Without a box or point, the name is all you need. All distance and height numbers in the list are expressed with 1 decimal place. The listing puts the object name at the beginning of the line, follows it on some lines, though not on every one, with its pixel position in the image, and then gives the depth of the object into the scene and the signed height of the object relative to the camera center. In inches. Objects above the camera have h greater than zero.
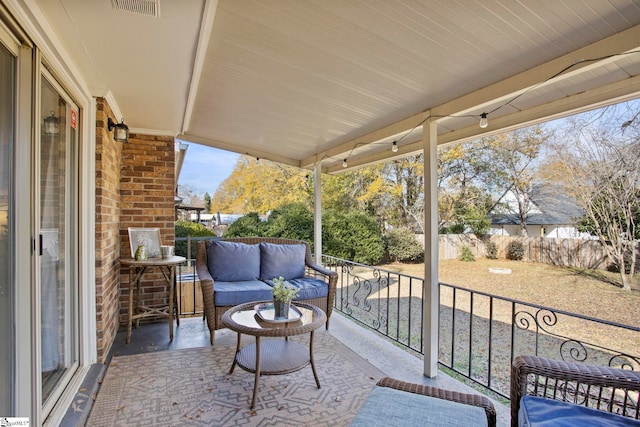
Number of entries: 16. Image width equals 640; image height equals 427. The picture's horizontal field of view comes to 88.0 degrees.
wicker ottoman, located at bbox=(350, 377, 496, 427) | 52.5 -33.4
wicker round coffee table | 89.7 -39.8
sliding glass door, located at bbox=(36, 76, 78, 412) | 70.9 -6.9
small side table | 128.5 -28.9
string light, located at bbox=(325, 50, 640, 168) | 66.7 +31.0
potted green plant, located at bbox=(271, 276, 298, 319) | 101.6 -27.1
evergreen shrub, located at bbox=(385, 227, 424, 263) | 392.5 -40.2
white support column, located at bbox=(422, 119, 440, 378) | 106.6 -14.5
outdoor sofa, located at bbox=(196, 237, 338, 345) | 130.2 -28.2
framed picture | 142.5 -12.3
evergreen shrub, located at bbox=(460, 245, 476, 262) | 394.0 -50.9
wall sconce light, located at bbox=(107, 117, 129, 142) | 118.0 +29.3
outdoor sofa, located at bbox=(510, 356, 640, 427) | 51.9 -32.1
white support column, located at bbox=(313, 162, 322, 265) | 194.5 +0.6
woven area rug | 81.7 -51.1
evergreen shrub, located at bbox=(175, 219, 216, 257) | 331.8 -21.0
